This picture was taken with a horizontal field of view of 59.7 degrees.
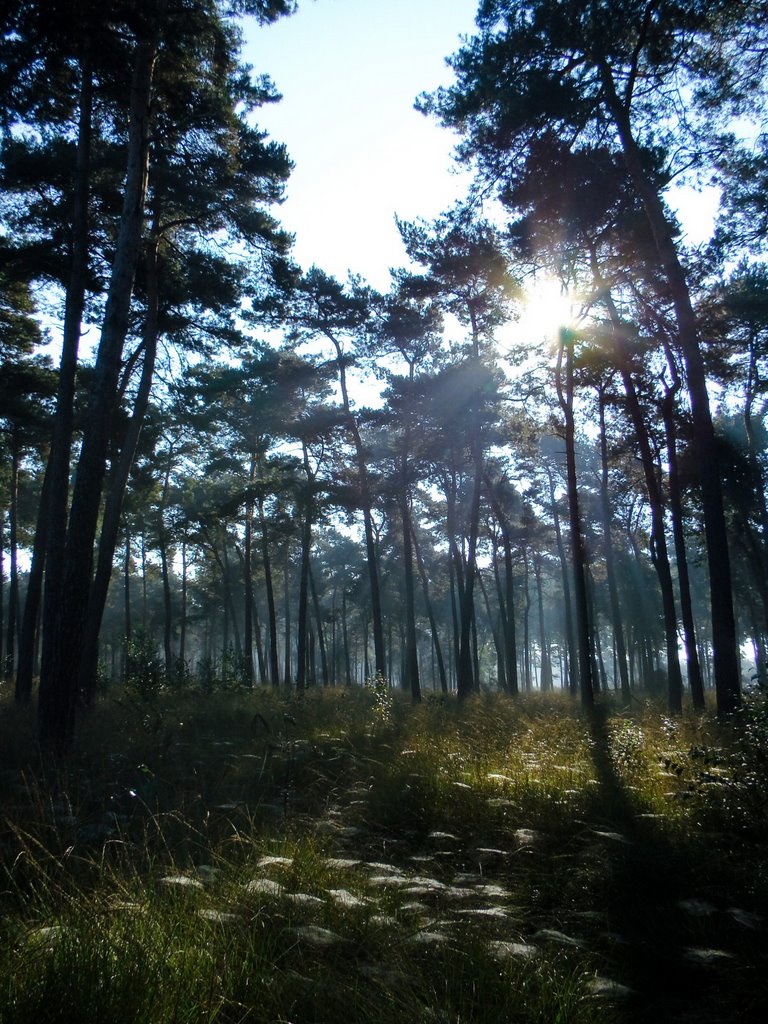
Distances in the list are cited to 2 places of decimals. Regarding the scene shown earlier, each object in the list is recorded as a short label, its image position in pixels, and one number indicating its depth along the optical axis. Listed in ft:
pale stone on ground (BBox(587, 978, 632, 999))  8.34
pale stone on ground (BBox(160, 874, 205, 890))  9.36
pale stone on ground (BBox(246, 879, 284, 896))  9.89
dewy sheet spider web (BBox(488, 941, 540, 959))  8.66
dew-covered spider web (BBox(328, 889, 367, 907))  10.02
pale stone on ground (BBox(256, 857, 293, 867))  10.92
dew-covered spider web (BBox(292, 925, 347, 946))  8.77
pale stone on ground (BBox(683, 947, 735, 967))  8.68
